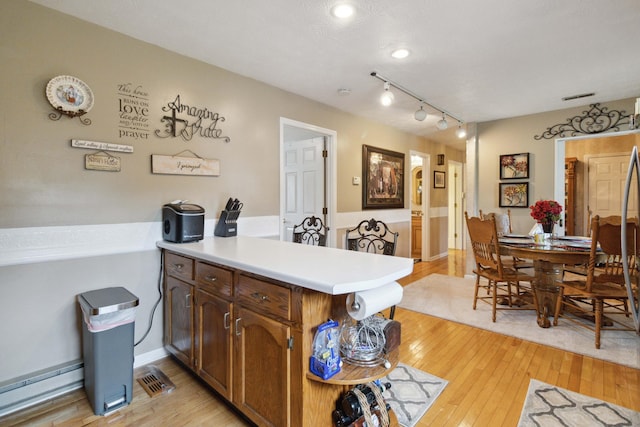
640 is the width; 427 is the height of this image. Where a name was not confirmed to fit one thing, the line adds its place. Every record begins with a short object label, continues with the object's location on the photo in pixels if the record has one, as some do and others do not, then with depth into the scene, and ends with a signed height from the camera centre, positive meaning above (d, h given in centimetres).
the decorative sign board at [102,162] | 205 +32
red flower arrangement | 318 +0
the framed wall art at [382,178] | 444 +49
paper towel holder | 120 -37
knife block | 258 -12
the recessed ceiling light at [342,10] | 188 +124
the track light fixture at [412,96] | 293 +127
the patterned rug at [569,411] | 166 -113
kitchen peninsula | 127 -51
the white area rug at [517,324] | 243 -108
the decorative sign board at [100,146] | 199 +43
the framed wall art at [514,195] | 438 +23
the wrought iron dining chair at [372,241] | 243 -28
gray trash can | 175 -81
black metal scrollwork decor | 365 +109
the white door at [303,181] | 403 +40
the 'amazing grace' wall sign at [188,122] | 242 +72
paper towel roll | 118 -36
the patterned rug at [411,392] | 175 -114
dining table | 268 -41
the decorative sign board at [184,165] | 235 +36
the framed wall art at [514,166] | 436 +64
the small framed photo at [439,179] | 613 +64
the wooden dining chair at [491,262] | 296 -52
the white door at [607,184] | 509 +46
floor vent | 197 -114
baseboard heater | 178 -107
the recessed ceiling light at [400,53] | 243 +126
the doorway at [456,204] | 734 +15
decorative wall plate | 190 +73
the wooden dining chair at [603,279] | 237 -56
